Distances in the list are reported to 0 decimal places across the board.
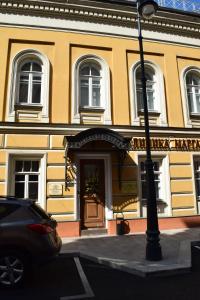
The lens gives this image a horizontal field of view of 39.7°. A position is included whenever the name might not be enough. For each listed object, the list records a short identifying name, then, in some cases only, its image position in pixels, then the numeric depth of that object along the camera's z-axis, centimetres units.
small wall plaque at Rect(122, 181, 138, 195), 1070
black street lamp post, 677
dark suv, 507
